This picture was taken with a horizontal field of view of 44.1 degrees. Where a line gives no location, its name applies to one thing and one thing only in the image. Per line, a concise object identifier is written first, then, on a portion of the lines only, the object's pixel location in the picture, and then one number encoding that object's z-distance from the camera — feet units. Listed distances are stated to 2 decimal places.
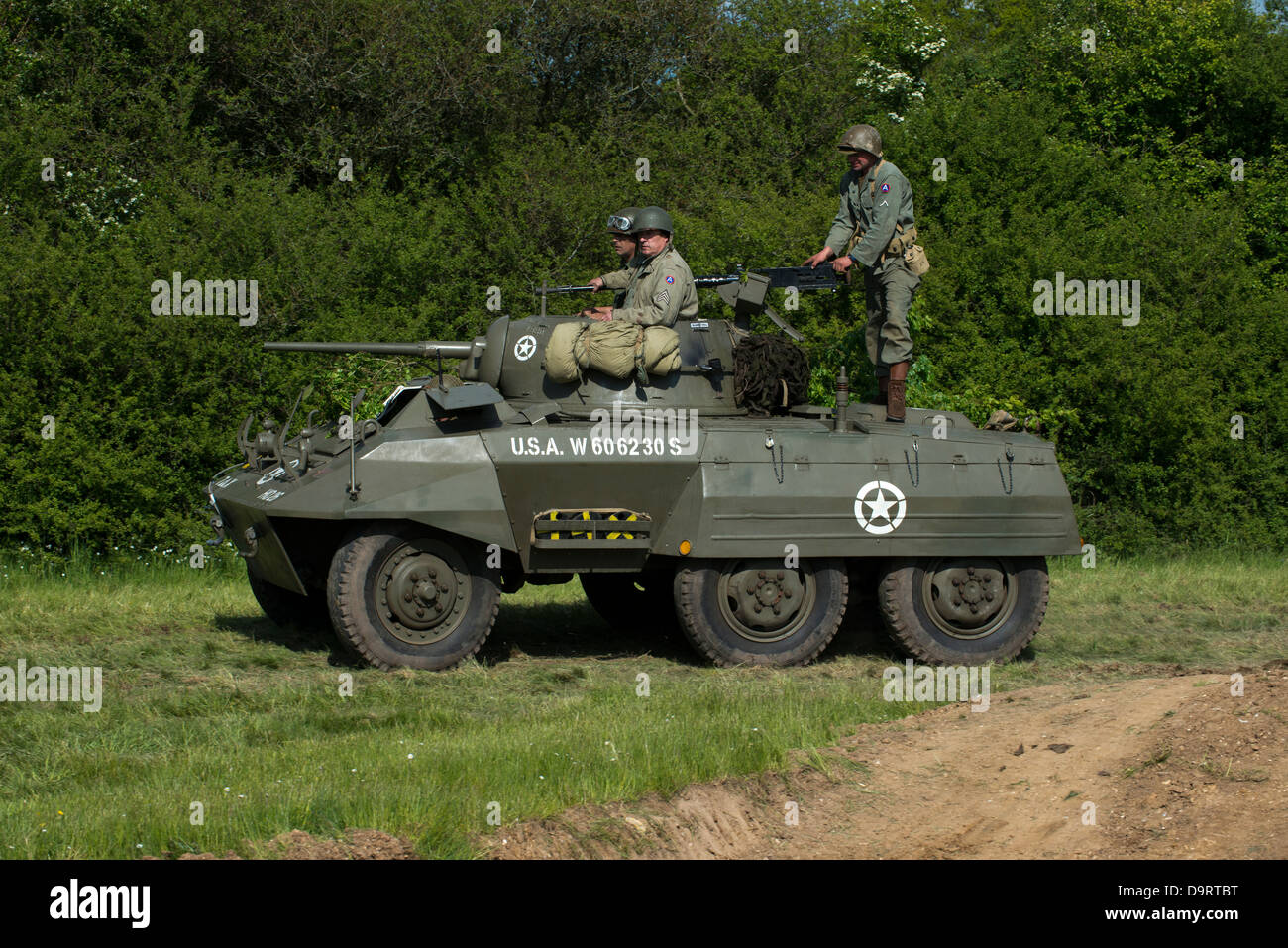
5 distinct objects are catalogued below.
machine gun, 37.40
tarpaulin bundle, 34.06
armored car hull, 32.27
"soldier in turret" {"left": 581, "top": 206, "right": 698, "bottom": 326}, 35.24
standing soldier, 36.58
